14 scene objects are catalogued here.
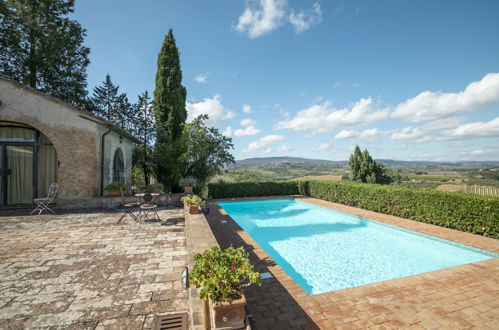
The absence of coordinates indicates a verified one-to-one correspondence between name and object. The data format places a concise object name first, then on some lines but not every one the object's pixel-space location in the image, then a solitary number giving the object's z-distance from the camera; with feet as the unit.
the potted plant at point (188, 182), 48.21
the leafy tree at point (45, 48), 46.65
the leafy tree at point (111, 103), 66.13
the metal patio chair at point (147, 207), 22.59
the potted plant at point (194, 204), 23.84
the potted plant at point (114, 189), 31.78
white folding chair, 27.28
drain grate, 8.36
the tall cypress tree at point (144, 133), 50.06
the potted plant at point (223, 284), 6.84
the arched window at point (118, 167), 37.96
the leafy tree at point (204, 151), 47.44
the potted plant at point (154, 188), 38.49
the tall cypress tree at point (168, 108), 47.53
